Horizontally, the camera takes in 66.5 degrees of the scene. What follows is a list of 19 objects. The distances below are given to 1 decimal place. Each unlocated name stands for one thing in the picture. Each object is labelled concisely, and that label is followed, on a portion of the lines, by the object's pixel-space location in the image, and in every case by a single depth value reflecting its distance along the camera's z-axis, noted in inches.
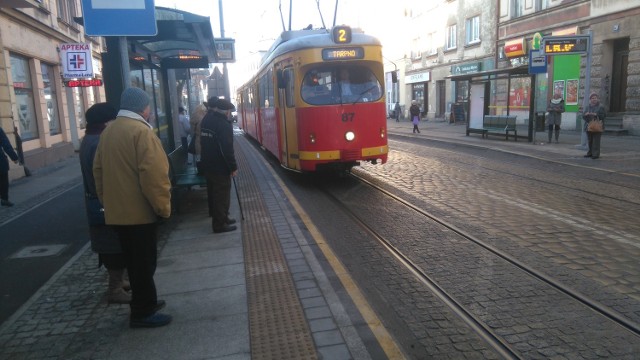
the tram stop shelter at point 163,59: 253.0
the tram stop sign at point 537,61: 625.6
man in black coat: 265.6
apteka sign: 595.5
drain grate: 250.4
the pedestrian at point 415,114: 965.8
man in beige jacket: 146.2
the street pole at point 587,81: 574.2
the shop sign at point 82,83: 654.6
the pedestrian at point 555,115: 664.4
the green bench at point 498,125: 730.5
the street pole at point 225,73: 962.5
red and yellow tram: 392.8
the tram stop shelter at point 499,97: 709.3
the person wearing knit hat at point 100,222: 171.0
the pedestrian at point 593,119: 501.4
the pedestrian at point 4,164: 369.7
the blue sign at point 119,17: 214.2
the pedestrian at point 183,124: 527.8
